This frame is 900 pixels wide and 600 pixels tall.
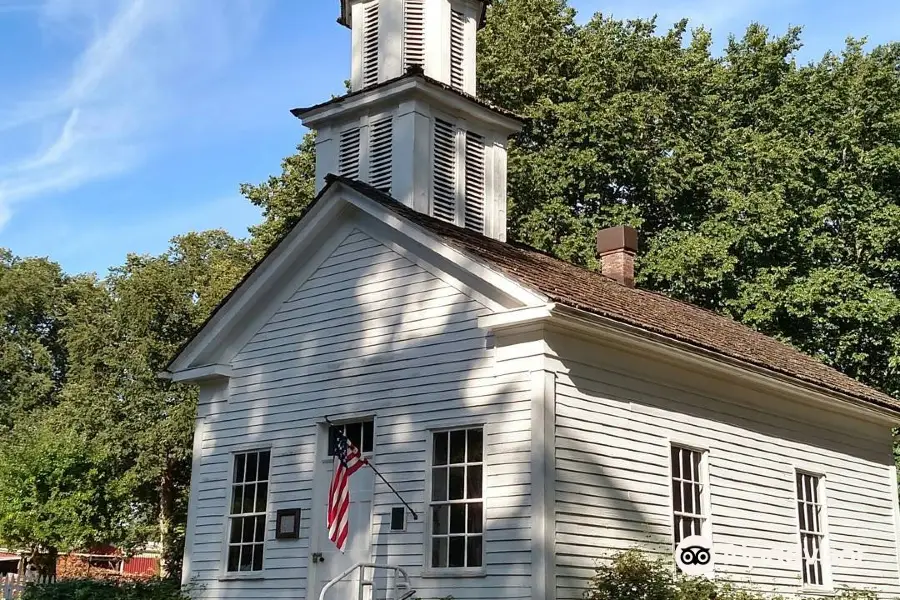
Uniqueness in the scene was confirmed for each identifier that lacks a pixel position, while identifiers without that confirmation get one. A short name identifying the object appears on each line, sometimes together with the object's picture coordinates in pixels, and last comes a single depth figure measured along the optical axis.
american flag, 13.84
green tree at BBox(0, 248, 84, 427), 57.06
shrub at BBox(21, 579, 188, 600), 16.16
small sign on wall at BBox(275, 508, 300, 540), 15.22
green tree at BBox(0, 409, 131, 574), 34.91
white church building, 13.12
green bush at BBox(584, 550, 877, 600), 12.76
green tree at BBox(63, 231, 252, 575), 40.31
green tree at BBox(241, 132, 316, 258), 32.56
